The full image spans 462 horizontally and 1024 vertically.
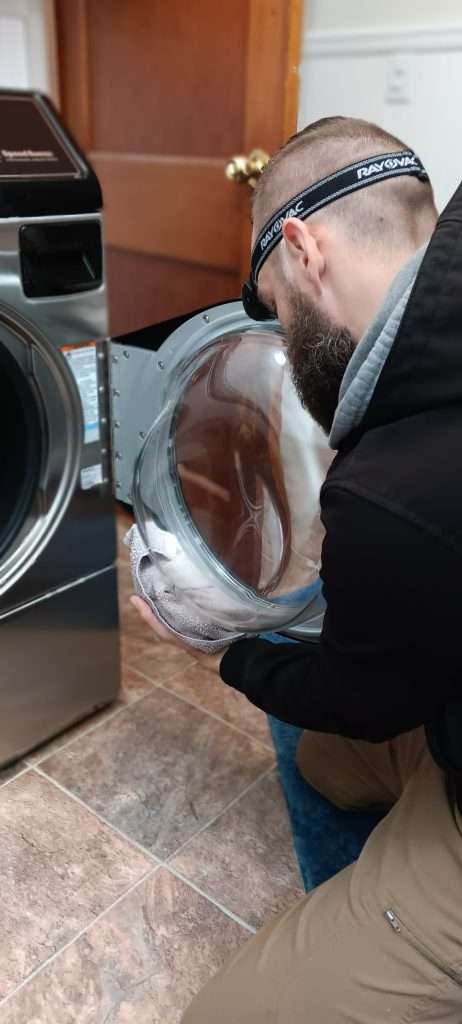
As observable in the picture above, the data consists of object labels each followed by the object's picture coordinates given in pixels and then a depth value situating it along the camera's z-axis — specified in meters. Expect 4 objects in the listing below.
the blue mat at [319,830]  1.17
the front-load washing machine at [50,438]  1.05
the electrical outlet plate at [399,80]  1.56
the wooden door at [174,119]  1.48
